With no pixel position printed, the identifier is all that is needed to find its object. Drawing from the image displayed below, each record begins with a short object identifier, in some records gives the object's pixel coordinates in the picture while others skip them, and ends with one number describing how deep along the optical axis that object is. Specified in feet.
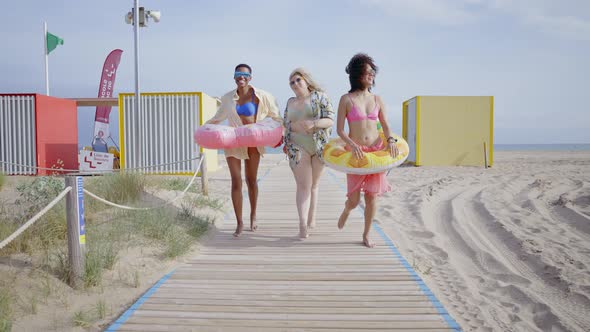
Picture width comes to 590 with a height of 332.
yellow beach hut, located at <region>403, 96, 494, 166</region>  53.36
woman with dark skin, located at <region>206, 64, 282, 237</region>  15.40
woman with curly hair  13.78
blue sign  10.91
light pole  36.11
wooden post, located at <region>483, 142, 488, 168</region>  52.03
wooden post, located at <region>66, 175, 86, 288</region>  10.77
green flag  52.95
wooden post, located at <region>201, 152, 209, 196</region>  26.92
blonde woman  14.71
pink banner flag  58.29
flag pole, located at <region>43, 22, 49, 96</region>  51.73
